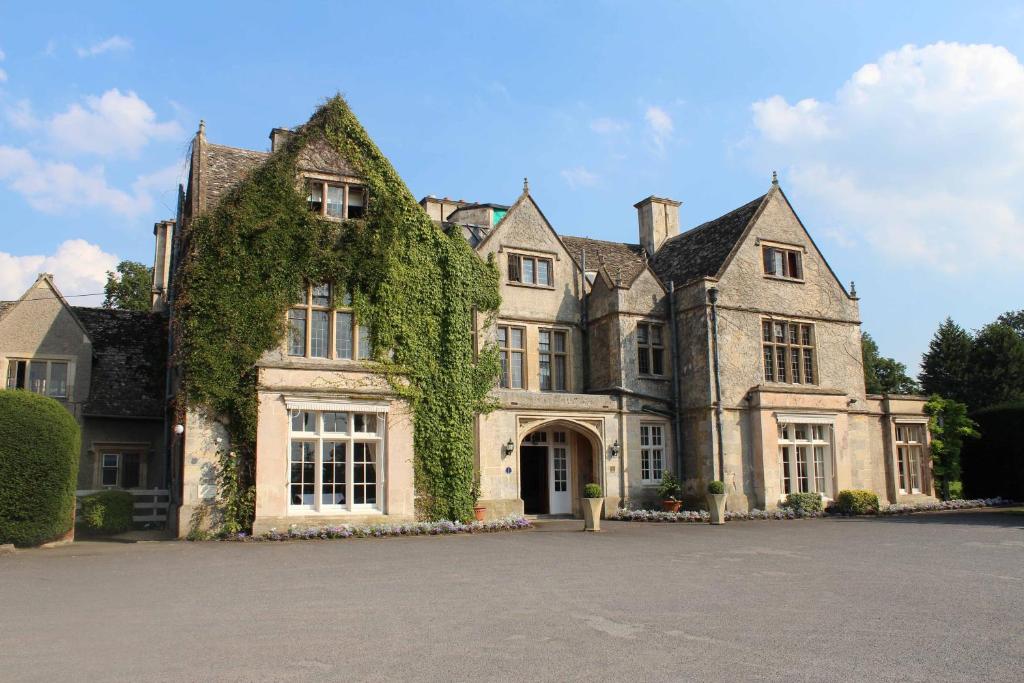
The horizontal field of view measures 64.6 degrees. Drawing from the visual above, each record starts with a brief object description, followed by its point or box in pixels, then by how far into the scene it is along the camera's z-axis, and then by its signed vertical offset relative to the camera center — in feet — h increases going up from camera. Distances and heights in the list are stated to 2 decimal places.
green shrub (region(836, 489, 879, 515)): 81.71 -4.88
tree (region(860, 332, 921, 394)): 205.16 +21.25
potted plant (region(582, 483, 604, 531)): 64.14 -3.81
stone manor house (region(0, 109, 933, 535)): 75.10 +9.66
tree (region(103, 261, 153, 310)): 147.84 +32.83
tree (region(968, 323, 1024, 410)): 155.53 +16.32
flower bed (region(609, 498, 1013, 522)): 76.07 -5.62
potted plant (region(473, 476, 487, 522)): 69.92 -4.17
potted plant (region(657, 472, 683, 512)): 79.20 -3.50
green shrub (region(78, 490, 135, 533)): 61.93 -3.55
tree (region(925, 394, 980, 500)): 95.04 +2.03
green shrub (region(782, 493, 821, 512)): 80.48 -4.68
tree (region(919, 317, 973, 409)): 160.35 +17.91
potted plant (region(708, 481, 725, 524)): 72.95 -4.14
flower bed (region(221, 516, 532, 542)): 59.72 -5.29
